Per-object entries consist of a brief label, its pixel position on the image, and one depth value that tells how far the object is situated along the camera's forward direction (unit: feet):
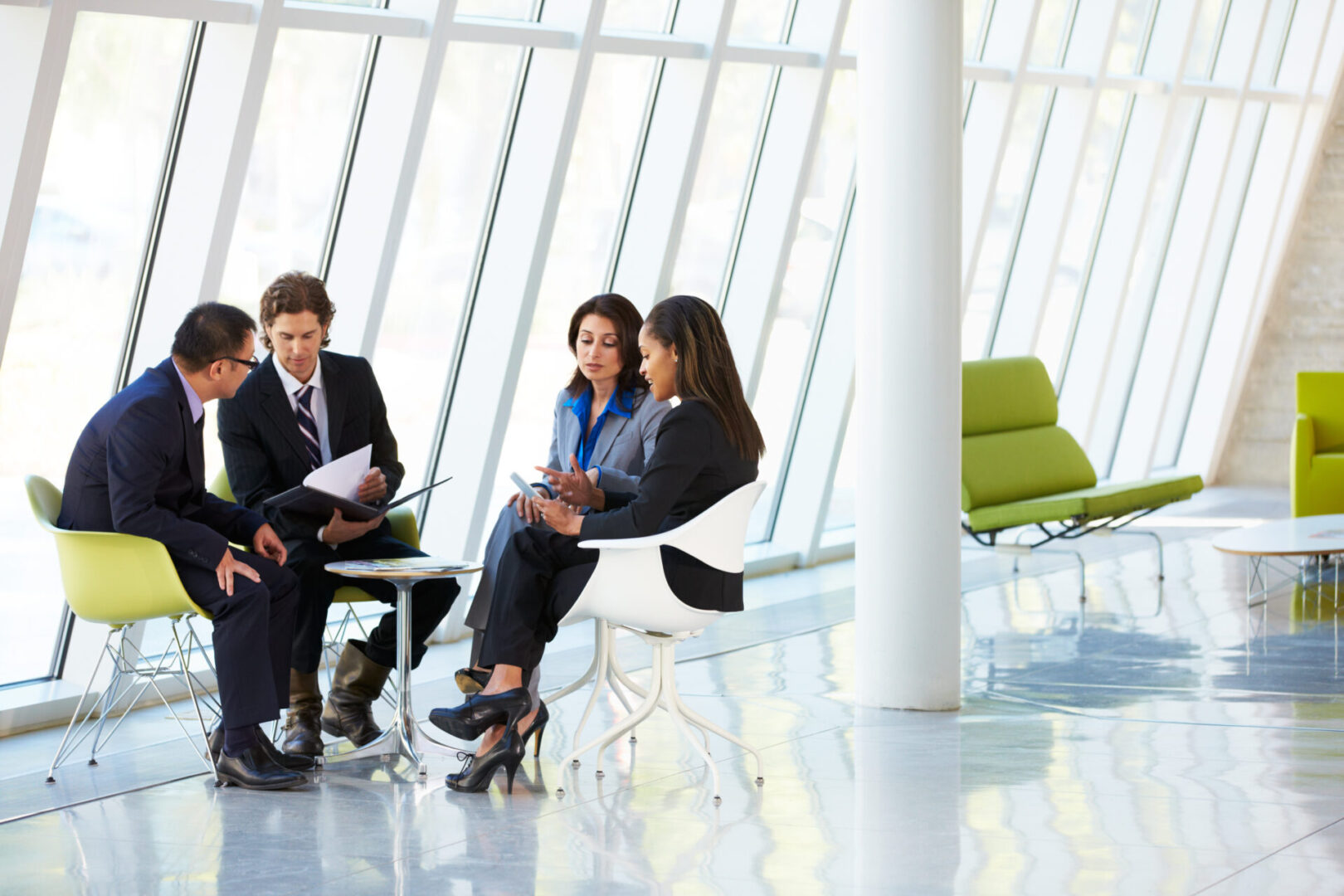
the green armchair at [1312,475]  53.08
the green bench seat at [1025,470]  45.18
